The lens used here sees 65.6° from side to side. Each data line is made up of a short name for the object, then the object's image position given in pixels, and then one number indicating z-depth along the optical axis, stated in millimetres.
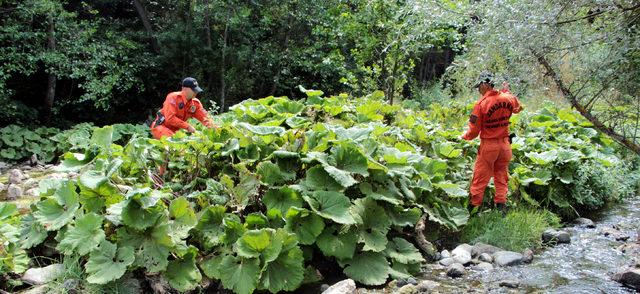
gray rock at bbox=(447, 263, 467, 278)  4355
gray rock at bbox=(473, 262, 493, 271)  4477
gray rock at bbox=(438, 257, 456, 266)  4614
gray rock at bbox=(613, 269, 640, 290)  3943
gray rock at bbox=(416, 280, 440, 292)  3988
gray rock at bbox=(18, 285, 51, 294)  3535
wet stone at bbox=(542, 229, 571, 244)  5285
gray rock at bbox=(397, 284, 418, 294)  3910
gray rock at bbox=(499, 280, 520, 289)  4074
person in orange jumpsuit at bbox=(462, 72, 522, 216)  5418
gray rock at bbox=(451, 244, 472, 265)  4648
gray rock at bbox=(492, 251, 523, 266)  4602
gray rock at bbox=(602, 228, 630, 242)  5348
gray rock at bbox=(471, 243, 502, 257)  4859
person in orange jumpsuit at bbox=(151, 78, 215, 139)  6383
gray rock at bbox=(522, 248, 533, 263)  4684
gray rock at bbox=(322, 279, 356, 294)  3688
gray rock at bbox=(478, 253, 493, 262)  4688
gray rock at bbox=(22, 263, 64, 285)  3648
